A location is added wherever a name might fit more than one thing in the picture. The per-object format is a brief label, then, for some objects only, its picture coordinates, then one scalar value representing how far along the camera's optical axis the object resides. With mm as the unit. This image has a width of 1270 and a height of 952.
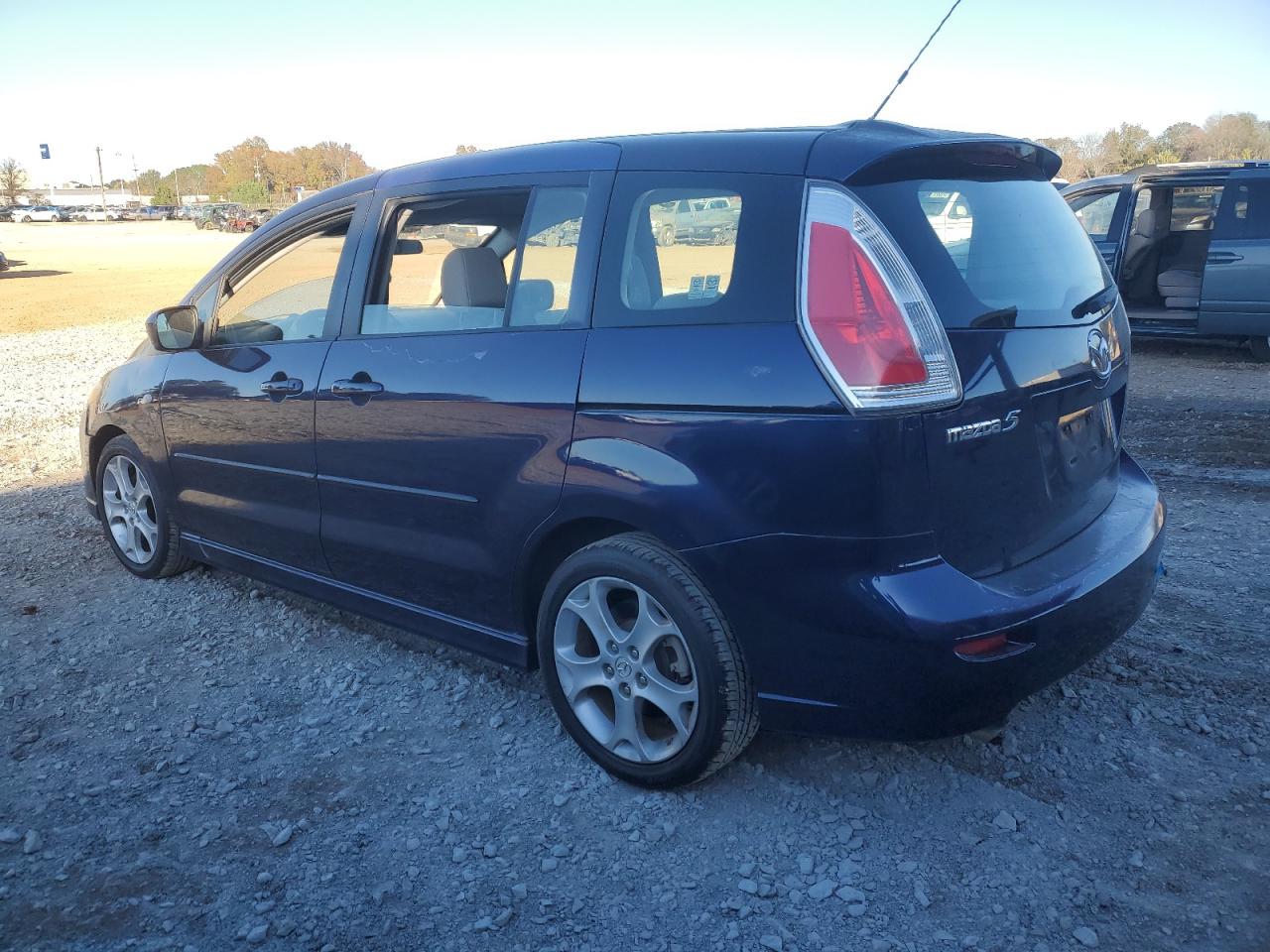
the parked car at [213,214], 69000
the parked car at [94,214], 93600
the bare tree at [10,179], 105812
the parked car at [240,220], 64169
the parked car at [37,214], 87250
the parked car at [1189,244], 9898
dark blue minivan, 2520
